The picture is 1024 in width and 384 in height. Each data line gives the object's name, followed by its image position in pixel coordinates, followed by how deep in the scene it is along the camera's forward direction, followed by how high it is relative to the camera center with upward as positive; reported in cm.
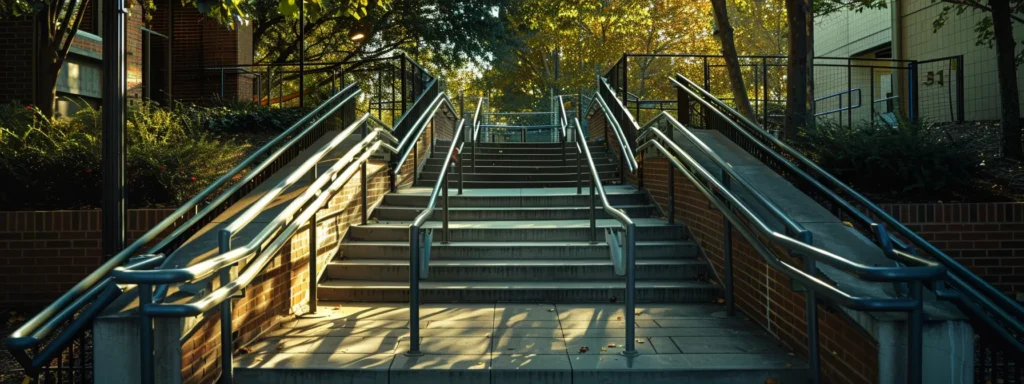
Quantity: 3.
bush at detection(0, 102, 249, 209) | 651 +25
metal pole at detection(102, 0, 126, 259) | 431 +36
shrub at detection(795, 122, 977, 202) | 616 +24
